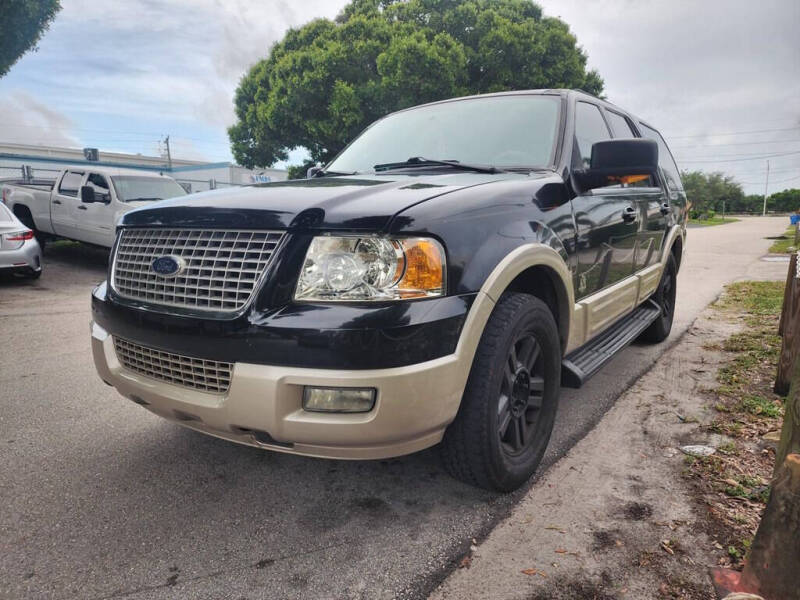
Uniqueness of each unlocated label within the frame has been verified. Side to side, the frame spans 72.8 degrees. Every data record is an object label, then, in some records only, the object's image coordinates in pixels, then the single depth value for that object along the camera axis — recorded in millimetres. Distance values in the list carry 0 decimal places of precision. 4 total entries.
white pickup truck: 8914
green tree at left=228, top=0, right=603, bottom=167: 16927
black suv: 1794
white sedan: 7188
